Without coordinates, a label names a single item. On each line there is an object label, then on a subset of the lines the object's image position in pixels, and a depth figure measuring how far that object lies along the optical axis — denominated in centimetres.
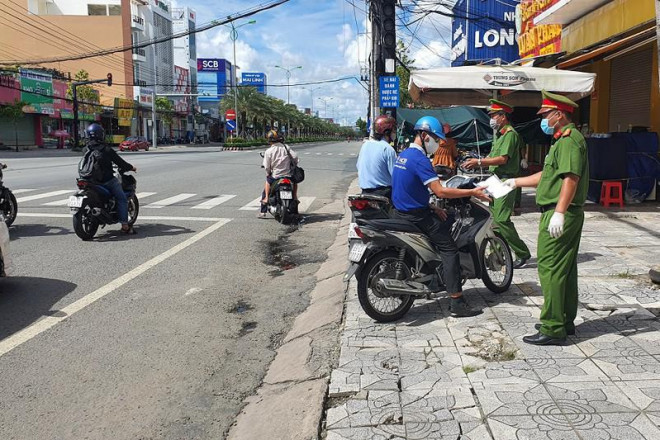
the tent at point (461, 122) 1617
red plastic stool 1098
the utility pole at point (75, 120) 4619
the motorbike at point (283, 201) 1040
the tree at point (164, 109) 7394
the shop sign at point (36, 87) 4759
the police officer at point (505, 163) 627
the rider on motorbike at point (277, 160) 1053
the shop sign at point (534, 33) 1697
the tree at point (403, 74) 3591
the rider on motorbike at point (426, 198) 457
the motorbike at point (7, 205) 923
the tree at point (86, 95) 5438
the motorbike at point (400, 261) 466
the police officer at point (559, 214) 387
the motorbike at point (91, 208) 848
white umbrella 1012
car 5204
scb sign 11088
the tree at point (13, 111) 4275
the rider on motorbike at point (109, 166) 866
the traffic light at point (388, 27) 1212
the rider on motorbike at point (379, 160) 604
